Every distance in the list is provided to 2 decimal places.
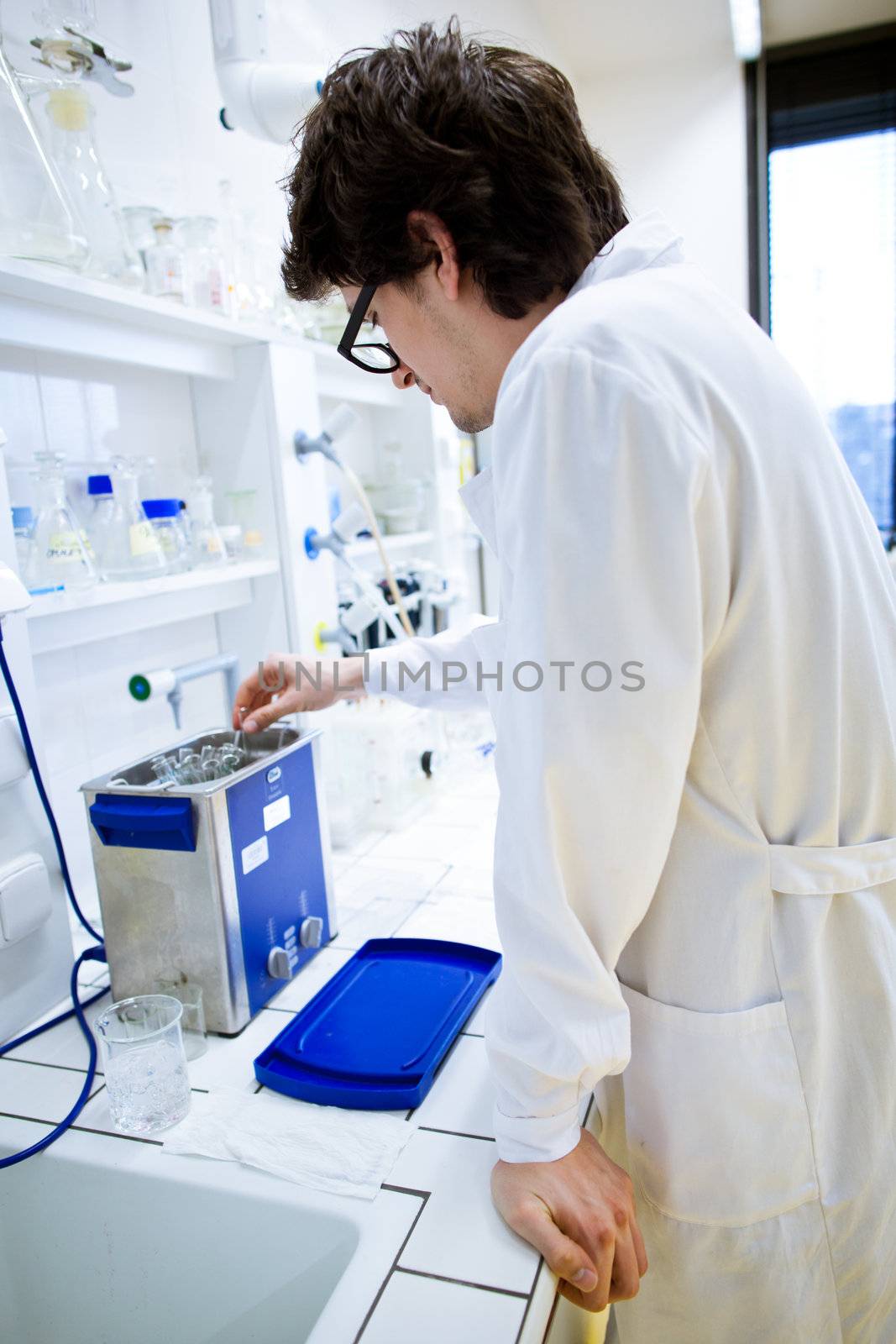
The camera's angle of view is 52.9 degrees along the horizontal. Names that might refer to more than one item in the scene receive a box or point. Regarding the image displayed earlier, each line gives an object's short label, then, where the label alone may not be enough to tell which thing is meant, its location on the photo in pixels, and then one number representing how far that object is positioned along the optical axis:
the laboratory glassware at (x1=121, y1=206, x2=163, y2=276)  1.39
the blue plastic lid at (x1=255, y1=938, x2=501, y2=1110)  0.94
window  3.24
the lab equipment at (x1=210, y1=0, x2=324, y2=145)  1.42
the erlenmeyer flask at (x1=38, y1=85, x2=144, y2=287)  1.20
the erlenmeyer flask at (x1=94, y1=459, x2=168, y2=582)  1.31
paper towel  0.83
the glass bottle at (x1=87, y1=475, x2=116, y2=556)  1.33
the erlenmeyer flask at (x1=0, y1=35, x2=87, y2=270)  1.11
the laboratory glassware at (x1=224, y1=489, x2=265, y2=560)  1.71
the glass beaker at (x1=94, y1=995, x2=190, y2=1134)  0.92
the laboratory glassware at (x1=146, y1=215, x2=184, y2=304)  1.36
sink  0.82
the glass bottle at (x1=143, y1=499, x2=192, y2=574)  1.33
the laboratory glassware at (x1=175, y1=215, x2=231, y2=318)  1.47
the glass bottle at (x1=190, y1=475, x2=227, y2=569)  1.50
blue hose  0.90
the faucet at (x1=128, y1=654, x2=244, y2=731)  1.19
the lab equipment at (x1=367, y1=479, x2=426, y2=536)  2.32
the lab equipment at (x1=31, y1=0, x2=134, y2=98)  1.18
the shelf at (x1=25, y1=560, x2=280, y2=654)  1.20
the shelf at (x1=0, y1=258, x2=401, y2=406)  1.13
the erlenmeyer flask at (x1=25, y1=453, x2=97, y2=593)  1.19
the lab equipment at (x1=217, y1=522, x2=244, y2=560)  1.56
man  0.64
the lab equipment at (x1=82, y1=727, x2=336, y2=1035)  1.03
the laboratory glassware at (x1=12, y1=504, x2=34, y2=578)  1.17
